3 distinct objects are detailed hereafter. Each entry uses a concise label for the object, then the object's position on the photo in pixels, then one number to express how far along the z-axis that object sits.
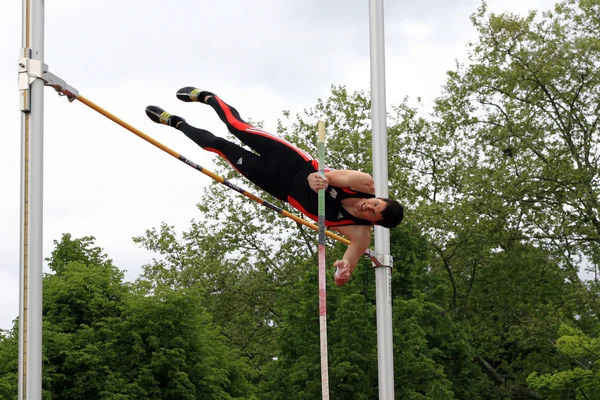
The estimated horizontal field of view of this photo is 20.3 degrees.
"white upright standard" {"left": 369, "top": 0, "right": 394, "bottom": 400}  12.02
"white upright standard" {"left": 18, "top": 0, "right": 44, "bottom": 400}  8.16
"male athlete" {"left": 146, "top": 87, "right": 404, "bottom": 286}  9.34
